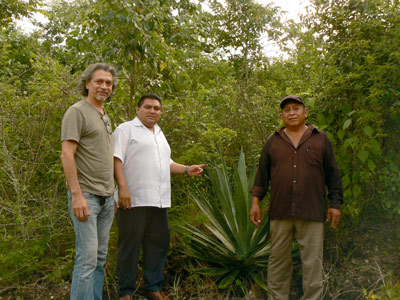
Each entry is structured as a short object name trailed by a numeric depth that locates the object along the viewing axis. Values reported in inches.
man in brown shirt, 129.6
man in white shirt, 134.7
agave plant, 158.9
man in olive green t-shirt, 109.2
